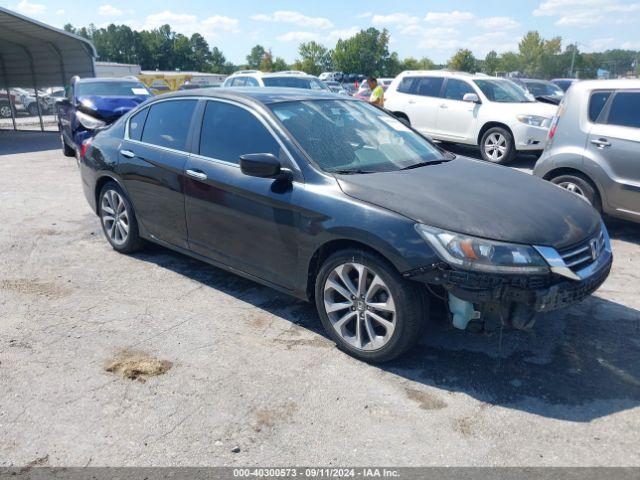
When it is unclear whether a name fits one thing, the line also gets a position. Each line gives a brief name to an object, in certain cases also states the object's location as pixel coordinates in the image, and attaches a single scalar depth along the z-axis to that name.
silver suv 5.81
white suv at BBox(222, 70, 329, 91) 13.68
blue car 11.12
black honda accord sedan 3.12
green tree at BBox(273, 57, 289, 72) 86.44
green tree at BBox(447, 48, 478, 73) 75.81
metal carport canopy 17.90
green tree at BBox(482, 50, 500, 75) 85.75
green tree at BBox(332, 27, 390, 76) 78.94
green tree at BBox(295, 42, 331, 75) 80.31
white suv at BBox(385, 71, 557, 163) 10.85
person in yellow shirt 13.53
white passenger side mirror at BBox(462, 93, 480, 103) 11.48
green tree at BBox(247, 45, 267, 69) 108.81
